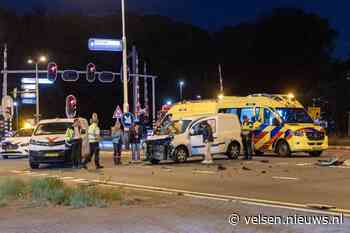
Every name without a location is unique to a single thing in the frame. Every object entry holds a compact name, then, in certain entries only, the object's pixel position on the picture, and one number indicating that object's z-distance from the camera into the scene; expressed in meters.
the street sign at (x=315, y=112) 39.01
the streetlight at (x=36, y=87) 48.71
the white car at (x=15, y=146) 32.44
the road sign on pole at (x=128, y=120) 27.33
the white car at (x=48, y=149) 23.94
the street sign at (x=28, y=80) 53.38
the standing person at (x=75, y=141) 24.05
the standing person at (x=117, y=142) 25.02
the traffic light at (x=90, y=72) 41.62
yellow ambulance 26.73
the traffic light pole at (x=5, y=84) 47.16
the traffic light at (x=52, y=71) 43.22
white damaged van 24.72
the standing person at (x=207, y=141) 23.92
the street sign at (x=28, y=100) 57.73
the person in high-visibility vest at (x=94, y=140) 23.38
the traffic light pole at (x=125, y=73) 30.21
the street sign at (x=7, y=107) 42.22
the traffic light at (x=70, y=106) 39.31
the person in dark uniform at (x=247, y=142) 26.00
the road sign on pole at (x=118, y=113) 37.56
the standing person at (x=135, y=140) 26.30
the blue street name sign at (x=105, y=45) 31.83
